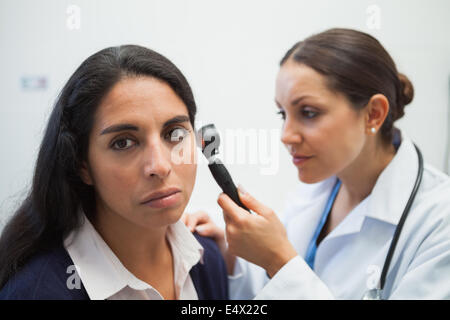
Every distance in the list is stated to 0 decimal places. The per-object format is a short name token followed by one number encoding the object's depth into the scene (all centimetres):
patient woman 61
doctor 68
